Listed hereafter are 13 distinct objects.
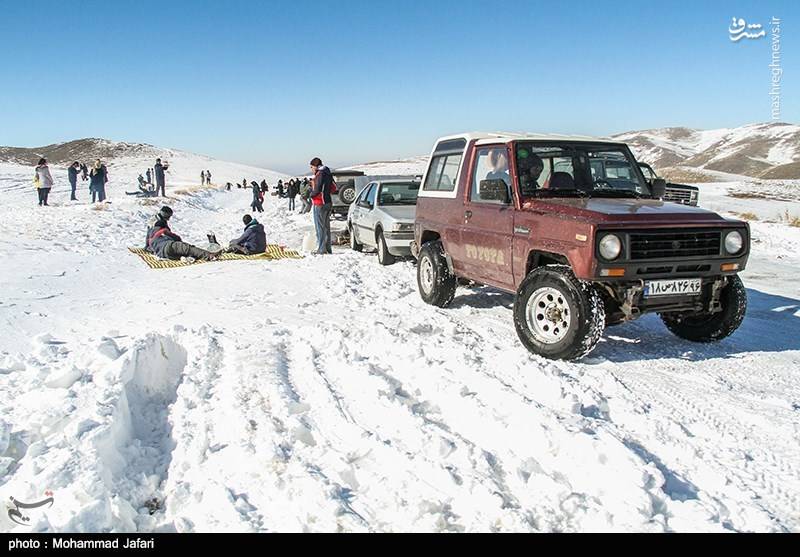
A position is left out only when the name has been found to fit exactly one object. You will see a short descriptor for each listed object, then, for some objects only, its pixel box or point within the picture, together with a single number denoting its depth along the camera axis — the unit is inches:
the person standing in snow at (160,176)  1084.0
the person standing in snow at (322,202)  453.1
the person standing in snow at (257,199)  1112.2
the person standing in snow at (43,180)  767.1
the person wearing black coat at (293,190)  1091.8
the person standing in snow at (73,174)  932.0
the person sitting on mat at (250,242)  461.4
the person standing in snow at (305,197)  858.1
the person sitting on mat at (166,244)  433.2
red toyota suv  187.8
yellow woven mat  422.0
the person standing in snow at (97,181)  902.4
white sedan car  404.8
